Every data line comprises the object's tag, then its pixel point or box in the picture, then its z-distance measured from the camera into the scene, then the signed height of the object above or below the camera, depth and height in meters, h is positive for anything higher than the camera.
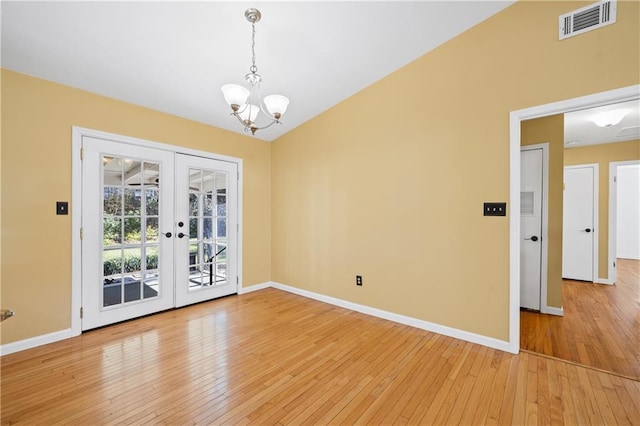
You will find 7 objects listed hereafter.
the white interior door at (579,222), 4.66 -0.19
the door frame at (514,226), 2.37 -0.13
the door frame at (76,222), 2.72 -0.12
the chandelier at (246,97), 1.99 +0.87
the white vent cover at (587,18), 2.01 +1.50
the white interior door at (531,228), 3.40 -0.21
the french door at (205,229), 3.54 -0.26
